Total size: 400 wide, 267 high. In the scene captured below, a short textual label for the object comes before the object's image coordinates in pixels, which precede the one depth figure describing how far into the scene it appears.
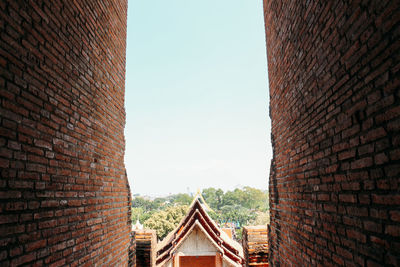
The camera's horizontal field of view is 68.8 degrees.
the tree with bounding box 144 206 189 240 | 46.19
